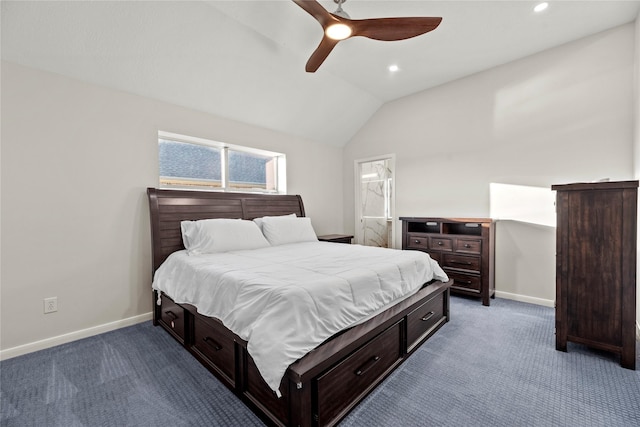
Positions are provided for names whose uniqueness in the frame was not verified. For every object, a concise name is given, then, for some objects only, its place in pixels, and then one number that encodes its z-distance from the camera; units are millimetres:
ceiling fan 1816
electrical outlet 2279
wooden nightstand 4133
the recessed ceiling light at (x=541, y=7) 2349
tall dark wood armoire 1858
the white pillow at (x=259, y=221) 3427
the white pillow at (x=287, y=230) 3316
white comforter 1333
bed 1312
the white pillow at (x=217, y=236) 2721
